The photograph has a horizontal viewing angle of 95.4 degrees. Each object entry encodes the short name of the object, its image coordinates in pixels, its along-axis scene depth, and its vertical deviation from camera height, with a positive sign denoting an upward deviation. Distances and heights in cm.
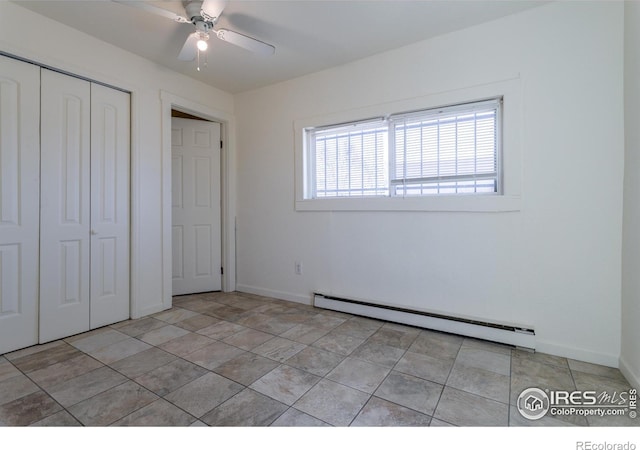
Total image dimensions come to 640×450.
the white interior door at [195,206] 368 +22
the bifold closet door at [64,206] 233 +14
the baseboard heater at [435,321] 222 -86
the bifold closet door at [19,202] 214 +16
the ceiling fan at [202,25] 182 +135
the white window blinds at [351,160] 294 +68
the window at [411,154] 246 +66
